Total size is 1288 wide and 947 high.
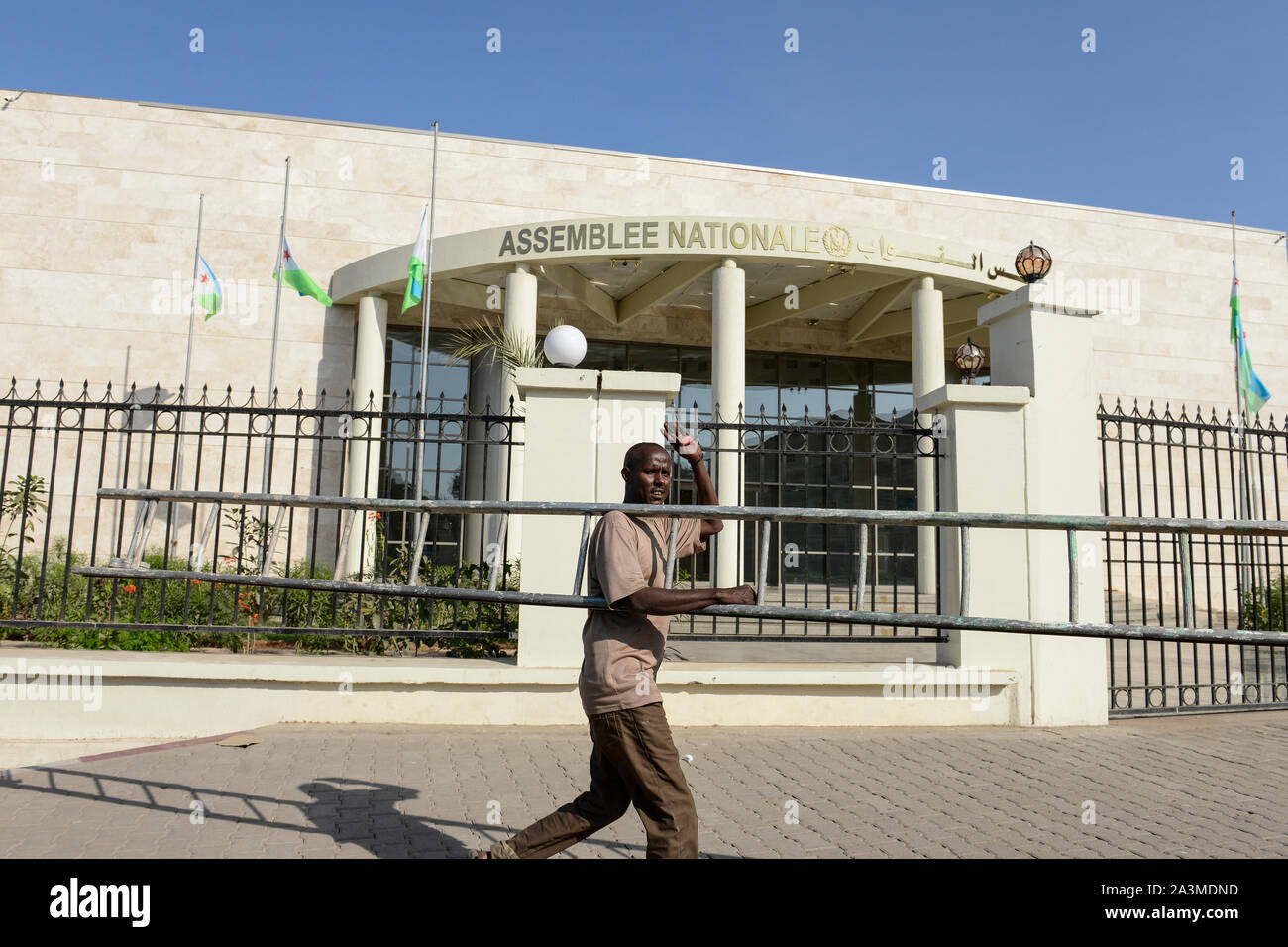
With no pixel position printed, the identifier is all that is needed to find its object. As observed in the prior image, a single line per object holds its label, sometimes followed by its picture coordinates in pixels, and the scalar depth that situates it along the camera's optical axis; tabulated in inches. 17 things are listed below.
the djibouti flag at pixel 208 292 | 546.3
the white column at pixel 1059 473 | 261.3
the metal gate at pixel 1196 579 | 284.5
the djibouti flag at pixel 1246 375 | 550.3
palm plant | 418.5
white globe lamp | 264.2
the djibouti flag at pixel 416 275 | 532.7
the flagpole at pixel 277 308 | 575.2
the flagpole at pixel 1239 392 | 604.1
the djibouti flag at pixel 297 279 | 531.8
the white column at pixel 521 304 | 573.0
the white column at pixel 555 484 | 249.3
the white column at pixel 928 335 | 599.2
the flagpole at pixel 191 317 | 601.6
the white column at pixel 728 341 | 571.2
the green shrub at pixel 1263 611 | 457.3
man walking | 113.9
